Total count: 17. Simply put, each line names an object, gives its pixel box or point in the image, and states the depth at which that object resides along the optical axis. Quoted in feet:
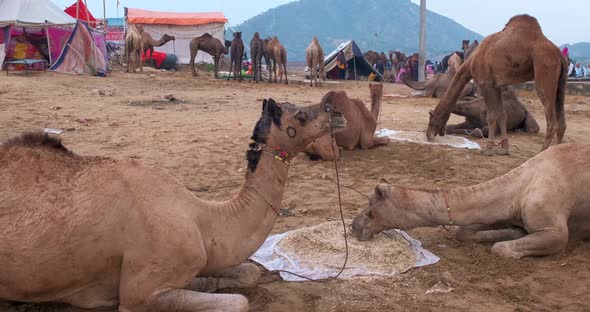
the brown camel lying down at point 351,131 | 25.96
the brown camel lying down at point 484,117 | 35.88
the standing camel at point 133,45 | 85.81
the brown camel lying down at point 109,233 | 9.99
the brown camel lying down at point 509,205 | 15.08
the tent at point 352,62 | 98.27
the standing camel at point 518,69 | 26.43
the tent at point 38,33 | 72.38
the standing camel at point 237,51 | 81.76
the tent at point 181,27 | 117.70
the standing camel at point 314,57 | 79.97
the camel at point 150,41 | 97.37
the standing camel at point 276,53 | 81.51
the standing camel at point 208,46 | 89.35
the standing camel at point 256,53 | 81.97
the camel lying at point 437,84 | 62.23
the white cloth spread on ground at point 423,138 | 31.17
